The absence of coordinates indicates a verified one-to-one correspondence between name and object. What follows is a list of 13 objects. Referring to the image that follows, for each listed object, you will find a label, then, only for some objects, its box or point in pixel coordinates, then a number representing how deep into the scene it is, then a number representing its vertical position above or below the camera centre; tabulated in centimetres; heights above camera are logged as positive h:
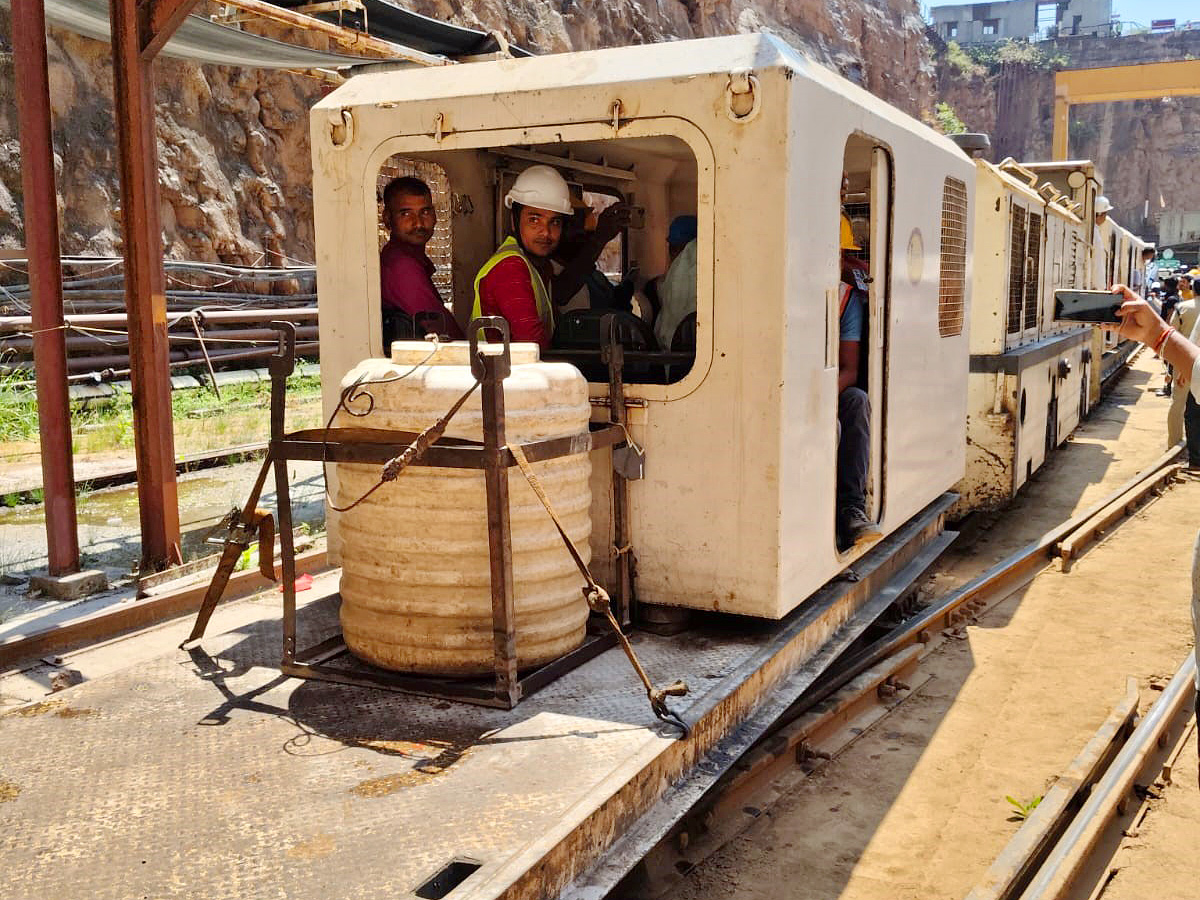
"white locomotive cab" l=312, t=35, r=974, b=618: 379 +14
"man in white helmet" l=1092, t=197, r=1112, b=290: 1318 +63
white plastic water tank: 349 -73
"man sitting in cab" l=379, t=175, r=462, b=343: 473 +18
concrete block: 553 -139
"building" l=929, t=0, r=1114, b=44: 7138 +1811
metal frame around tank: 330 -53
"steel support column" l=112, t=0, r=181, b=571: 575 +15
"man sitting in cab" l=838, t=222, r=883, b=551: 487 -53
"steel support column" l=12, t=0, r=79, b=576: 529 +32
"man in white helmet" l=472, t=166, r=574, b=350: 450 +17
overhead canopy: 824 +208
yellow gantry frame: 2856 +560
